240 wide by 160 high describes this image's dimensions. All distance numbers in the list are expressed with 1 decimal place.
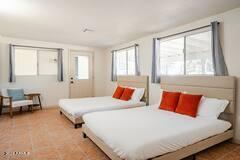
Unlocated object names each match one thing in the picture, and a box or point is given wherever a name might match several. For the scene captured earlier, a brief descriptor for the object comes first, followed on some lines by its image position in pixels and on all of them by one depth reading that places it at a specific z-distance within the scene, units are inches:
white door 245.8
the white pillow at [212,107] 109.8
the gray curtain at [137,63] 196.5
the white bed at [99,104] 143.3
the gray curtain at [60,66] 228.1
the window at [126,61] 215.6
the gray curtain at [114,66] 245.1
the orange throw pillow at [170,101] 129.0
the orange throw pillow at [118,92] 194.2
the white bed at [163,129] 73.5
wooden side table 205.8
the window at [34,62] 208.1
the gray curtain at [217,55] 116.3
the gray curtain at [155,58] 170.2
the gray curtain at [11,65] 196.4
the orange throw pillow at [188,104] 113.8
